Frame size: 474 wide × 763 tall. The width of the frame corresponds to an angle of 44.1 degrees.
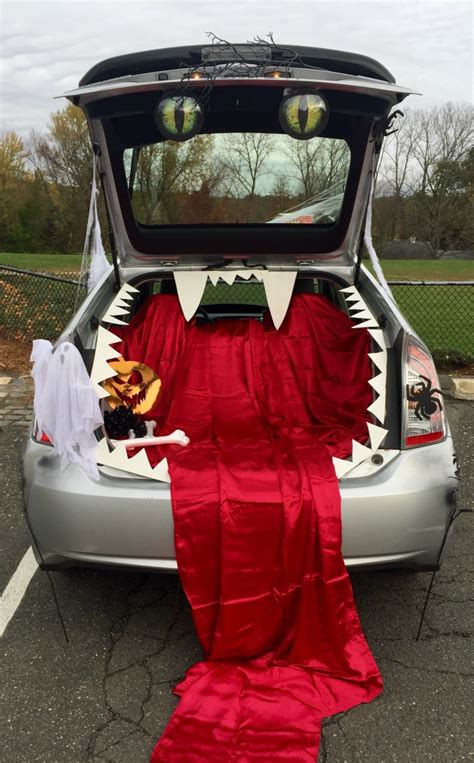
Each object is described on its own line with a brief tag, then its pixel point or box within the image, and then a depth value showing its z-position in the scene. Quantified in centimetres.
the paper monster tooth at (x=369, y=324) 260
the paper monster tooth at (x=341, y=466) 215
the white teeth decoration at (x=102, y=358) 237
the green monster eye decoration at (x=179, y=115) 249
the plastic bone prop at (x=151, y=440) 240
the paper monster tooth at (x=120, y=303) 287
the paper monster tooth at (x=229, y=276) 320
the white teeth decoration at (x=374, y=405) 220
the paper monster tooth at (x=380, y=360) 238
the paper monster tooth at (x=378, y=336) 248
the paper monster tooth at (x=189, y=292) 316
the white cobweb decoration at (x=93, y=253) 321
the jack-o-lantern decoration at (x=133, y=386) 271
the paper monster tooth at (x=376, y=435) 222
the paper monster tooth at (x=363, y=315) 267
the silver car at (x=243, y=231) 204
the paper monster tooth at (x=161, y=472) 209
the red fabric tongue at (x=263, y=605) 188
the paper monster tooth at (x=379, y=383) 232
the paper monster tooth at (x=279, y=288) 322
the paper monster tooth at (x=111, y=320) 274
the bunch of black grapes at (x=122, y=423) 261
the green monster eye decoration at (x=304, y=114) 249
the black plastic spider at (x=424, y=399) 222
